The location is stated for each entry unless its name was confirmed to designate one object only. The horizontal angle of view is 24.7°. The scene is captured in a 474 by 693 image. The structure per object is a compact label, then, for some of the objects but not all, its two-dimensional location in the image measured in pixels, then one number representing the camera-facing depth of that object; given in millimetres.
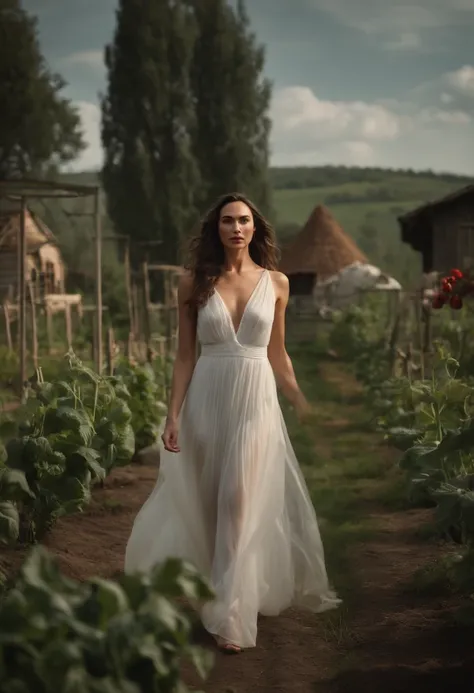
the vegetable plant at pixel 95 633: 2146
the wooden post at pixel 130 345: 10023
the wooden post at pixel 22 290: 7532
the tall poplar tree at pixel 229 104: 27641
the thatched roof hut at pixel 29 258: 20016
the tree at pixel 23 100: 25328
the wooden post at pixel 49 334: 15460
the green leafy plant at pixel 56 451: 4727
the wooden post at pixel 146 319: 11023
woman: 3906
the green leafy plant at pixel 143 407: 7312
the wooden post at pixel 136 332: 14288
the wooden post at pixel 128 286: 11743
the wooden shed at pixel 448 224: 16047
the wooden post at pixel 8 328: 13499
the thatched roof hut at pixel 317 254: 29312
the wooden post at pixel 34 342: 10080
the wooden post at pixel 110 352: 8383
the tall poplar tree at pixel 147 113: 26344
